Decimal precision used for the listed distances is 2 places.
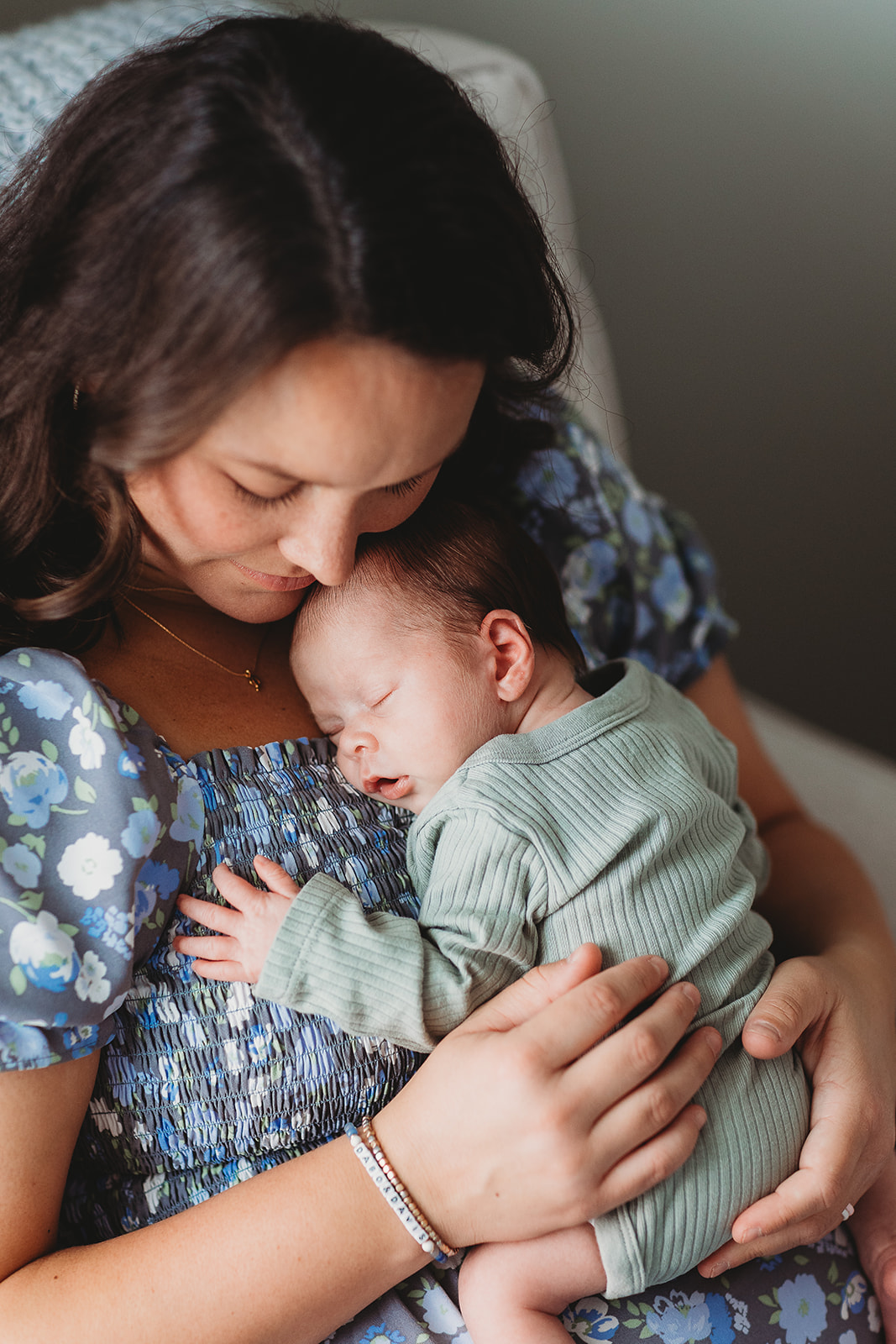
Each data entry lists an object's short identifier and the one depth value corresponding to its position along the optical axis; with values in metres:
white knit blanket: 1.14
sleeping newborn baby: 0.85
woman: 0.72
